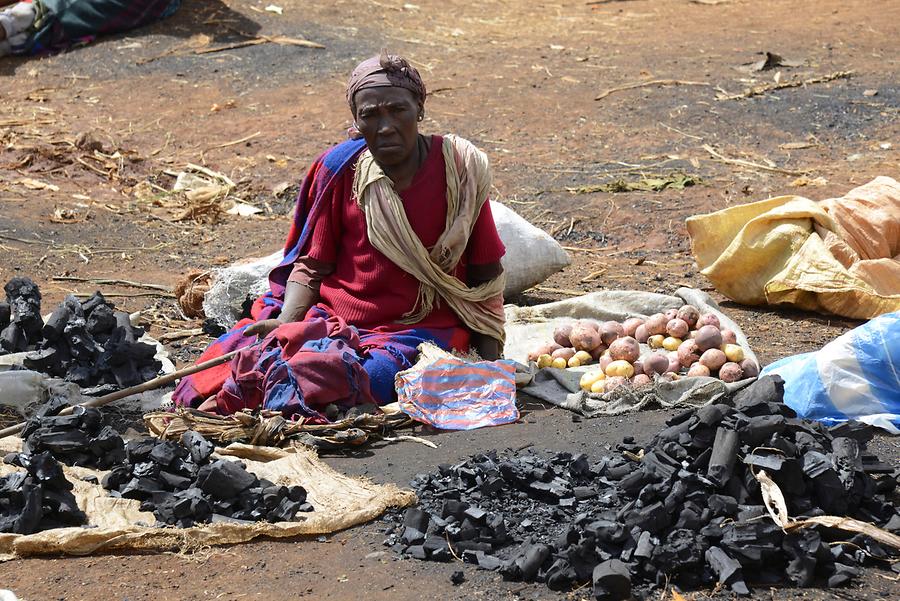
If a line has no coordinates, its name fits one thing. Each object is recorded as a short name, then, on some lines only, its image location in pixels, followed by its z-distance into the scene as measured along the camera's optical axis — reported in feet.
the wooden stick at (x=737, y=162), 53.99
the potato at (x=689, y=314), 36.26
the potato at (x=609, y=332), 36.26
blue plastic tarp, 28.97
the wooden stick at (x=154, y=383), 29.17
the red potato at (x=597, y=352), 36.24
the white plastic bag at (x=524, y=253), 40.84
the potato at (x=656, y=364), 33.36
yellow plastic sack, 38.44
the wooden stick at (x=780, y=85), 65.01
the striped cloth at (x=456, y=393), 30.70
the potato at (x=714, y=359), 33.28
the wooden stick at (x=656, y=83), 67.51
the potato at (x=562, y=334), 36.64
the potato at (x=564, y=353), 35.84
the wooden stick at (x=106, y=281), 44.40
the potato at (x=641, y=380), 32.59
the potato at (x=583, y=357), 35.61
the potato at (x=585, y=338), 35.96
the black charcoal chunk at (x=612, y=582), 20.76
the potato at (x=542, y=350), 36.21
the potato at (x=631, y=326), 36.86
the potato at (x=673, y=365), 33.75
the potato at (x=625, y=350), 34.23
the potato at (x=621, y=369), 33.46
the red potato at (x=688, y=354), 34.23
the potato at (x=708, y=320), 35.46
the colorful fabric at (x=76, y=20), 77.88
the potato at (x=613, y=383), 32.48
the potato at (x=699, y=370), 33.23
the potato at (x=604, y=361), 34.38
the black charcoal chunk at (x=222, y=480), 24.83
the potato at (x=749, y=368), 32.88
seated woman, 30.75
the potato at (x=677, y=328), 35.66
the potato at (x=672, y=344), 35.54
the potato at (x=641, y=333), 36.49
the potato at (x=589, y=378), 33.48
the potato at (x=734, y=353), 33.38
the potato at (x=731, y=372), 32.81
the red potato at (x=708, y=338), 33.98
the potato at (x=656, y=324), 36.16
